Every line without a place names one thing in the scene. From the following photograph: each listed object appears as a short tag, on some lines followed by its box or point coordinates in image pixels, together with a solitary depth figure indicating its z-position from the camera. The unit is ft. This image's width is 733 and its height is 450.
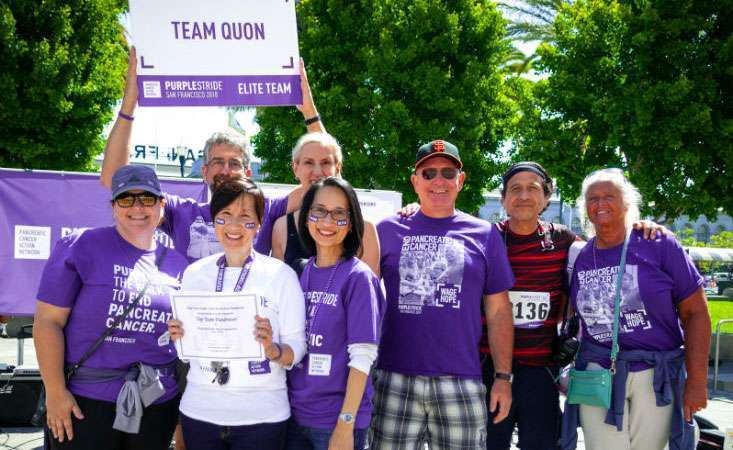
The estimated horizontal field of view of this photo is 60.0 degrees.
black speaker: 20.30
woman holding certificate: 8.14
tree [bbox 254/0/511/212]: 51.90
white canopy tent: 107.76
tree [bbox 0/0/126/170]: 42.55
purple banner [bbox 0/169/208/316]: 25.30
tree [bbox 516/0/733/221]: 41.27
